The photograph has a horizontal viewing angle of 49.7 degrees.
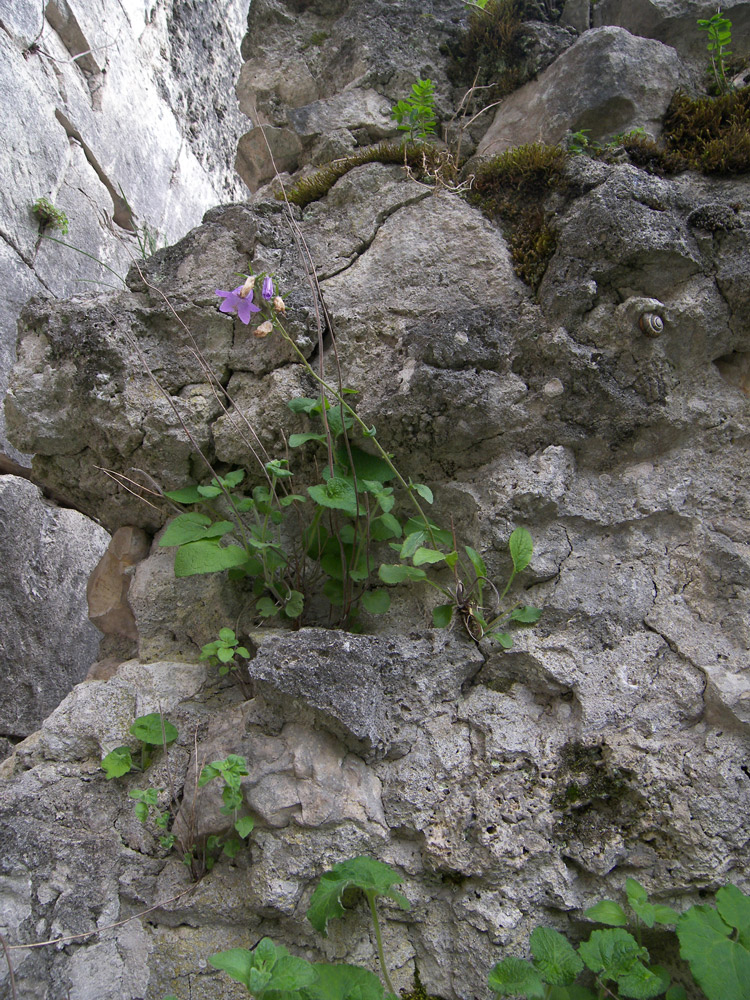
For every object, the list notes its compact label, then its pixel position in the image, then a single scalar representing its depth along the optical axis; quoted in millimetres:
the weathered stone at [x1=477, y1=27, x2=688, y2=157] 618
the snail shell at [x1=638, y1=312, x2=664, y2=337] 526
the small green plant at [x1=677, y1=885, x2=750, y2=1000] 367
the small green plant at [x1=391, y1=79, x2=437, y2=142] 646
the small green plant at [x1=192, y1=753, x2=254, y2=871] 458
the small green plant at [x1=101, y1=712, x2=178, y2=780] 509
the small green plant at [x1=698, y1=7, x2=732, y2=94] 607
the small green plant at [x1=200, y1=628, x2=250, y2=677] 516
